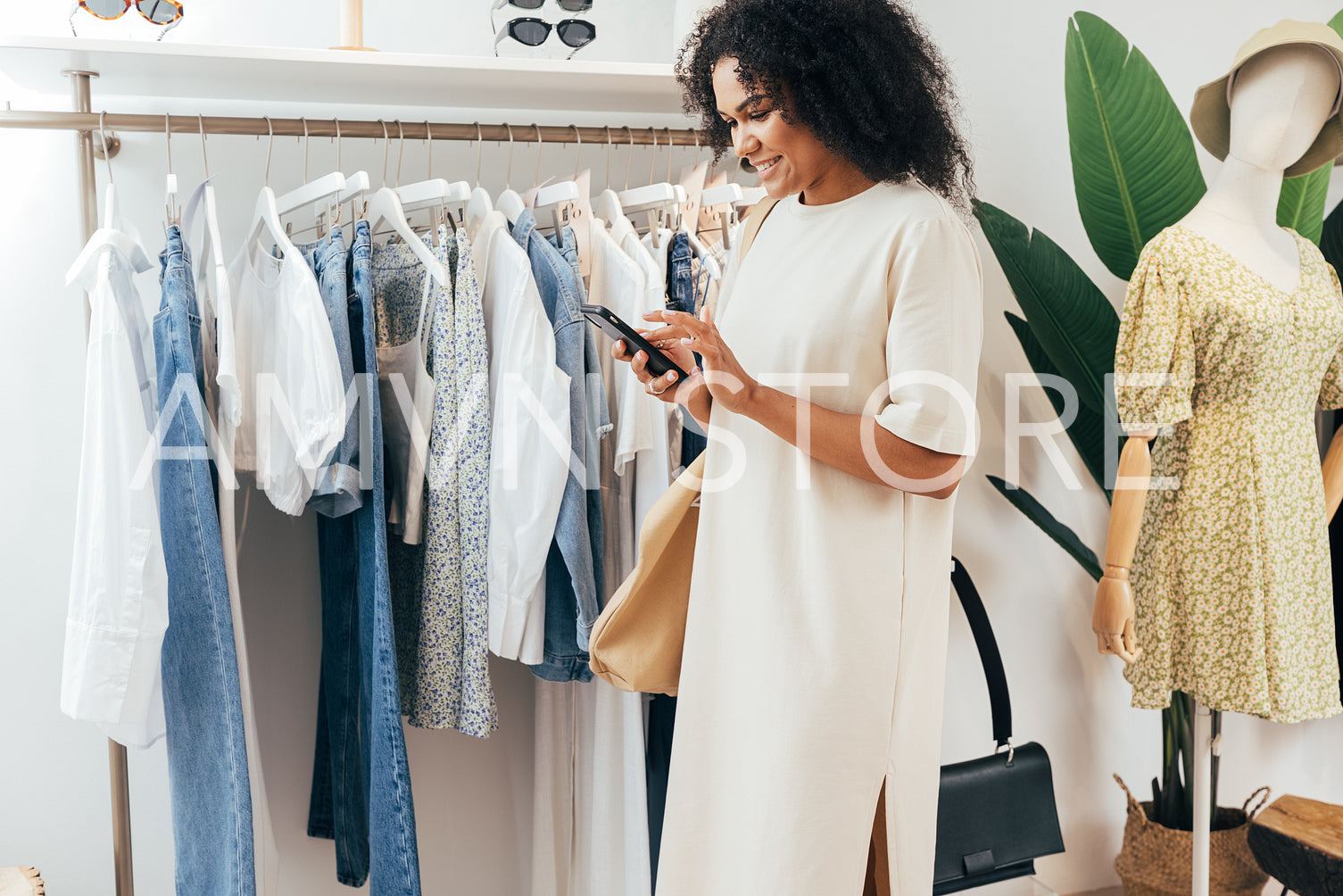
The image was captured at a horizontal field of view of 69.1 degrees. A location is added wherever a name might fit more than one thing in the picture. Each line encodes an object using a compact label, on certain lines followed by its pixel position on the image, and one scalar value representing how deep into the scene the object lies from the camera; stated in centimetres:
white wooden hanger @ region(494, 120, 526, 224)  154
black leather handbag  157
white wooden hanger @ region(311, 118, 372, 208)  141
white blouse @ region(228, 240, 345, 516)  133
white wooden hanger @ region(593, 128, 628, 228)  158
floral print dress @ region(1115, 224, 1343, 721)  159
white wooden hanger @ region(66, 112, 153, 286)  130
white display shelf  136
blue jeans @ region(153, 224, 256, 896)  130
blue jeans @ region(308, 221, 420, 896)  139
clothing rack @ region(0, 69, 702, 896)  142
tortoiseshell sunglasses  142
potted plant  185
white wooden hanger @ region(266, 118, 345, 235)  141
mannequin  156
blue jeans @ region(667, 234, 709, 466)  154
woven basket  200
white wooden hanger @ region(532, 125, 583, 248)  152
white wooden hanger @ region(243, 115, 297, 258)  140
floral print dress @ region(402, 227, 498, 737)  141
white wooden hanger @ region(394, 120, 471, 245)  146
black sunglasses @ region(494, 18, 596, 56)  158
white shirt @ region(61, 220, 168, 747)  124
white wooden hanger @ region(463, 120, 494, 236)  152
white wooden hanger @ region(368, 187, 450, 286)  142
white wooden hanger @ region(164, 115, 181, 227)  138
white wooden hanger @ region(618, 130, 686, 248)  157
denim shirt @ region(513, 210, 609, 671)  141
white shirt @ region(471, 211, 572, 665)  139
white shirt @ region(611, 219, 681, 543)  148
